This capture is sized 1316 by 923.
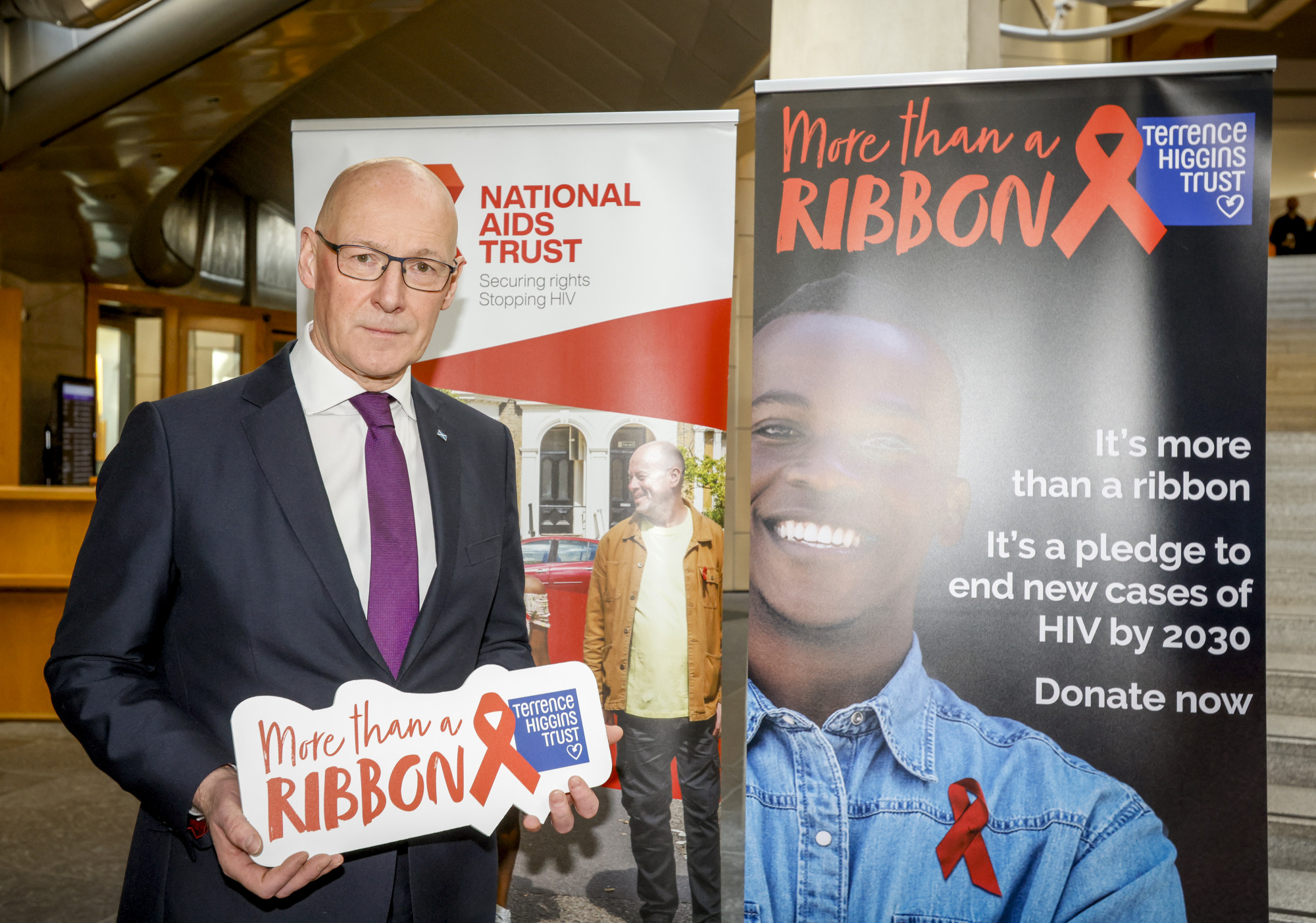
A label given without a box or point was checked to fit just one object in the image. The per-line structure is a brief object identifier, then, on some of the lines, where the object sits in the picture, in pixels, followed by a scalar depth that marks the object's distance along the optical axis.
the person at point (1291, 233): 11.42
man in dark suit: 1.30
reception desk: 5.04
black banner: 2.02
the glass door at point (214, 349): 8.80
